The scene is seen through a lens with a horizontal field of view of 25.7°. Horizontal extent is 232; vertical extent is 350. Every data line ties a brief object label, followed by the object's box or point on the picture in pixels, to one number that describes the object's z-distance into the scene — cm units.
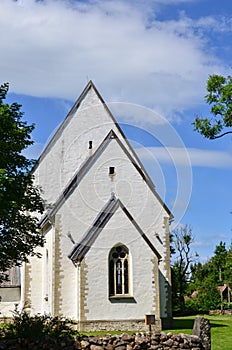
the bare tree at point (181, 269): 5112
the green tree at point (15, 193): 1766
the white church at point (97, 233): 2539
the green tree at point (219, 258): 5526
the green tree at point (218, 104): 2095
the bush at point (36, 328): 1530
